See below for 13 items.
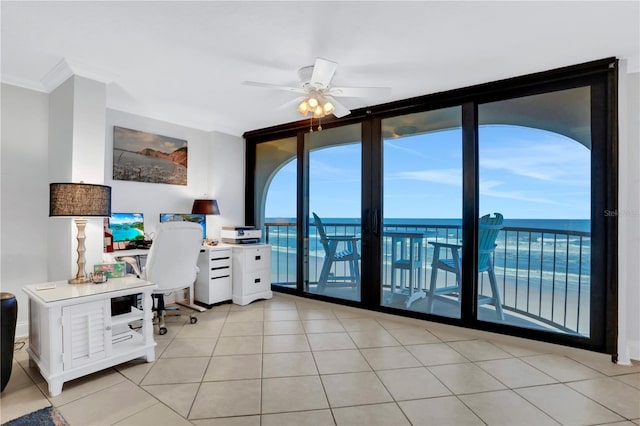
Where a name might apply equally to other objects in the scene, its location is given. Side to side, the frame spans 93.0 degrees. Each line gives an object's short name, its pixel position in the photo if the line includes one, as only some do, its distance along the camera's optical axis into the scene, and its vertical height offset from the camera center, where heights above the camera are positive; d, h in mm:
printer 4043 -273
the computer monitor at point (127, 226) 3287 -139
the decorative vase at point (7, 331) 1852 -735
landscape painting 3453 +689
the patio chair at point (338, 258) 3857 -554
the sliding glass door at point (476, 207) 2479 +92
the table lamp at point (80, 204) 2146 +71
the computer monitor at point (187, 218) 3791 -51
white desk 2980 -403
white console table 1917 -786
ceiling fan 2201 +1001
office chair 2752 -432
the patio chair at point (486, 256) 2934 -401
